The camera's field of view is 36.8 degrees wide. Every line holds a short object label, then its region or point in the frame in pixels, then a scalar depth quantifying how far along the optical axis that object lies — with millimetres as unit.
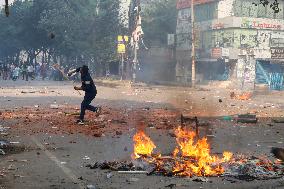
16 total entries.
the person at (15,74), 47688
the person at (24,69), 50288
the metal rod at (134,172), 7871
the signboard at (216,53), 46072
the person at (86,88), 14359
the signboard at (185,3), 51350
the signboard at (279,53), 46406
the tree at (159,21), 59344
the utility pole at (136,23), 41856
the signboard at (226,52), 45625
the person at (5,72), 51250
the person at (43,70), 56469
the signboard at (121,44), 44831
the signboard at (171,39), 55844
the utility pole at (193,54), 41181
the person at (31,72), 50519
